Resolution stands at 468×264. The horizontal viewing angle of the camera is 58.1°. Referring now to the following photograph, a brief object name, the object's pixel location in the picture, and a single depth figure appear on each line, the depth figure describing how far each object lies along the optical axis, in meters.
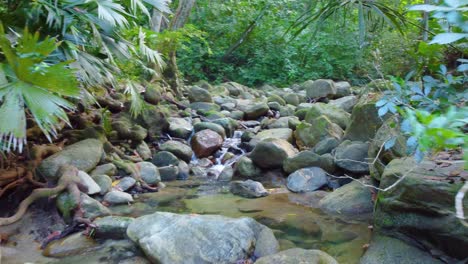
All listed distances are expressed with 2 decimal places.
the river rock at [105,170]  5.20
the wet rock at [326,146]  6.35
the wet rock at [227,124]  8.27
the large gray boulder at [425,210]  2.96
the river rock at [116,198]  4.77
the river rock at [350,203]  4.43
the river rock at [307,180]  5.52
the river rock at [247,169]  6.35
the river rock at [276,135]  7.47
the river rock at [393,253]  3.11
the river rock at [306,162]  5.79
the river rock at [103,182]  4.88
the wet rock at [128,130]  6.42
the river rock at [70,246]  3.52
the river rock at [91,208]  4.12
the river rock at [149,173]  5.66
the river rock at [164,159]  6.44
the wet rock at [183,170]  6.32
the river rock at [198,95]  9.91
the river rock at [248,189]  5.34
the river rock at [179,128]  7.64
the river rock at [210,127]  7.89
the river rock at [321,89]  11.09
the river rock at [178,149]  6.82
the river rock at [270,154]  6.33
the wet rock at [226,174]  6.29
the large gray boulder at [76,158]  4.52
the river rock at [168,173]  6.13
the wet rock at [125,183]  5.21
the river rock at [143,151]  6.57
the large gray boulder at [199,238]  3.25
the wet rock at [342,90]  11.34
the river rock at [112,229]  3.76
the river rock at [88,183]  4.55
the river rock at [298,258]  3.00
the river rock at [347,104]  8.51
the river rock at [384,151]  4.20
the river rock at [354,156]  5.44
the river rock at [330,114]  7.51
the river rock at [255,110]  9.52
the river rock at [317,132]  6.91
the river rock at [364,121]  5.82
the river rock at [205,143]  7.29
